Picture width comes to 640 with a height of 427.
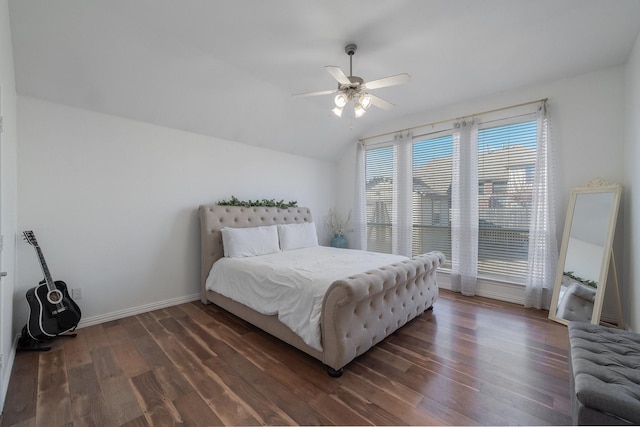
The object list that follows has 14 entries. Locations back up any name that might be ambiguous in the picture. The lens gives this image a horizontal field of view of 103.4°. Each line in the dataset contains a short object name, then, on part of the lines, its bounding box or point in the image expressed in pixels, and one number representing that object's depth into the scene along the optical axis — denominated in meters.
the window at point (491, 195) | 3.37
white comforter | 2.06
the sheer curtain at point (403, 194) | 4.34
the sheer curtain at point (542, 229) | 3.11
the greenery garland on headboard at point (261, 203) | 3.78
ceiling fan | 2.15
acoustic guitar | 2.21
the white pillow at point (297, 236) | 3.86
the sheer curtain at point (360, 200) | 4.99
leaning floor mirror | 2.61
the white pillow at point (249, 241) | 3.25
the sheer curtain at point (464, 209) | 3.65
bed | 1.86
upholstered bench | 1.07
